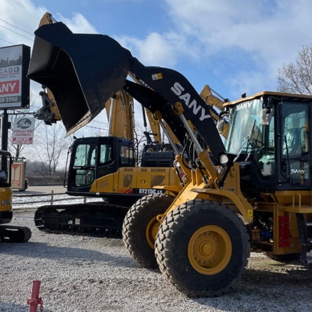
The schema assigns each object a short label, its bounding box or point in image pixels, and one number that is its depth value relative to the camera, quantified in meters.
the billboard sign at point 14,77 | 21.38
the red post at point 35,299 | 3.95
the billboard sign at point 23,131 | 23.73
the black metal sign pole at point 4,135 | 20.53
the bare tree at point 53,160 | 75.69
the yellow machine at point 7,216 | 10.09
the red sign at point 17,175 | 26.37
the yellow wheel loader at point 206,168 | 5.64
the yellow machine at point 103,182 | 12.07
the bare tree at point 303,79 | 28.23
